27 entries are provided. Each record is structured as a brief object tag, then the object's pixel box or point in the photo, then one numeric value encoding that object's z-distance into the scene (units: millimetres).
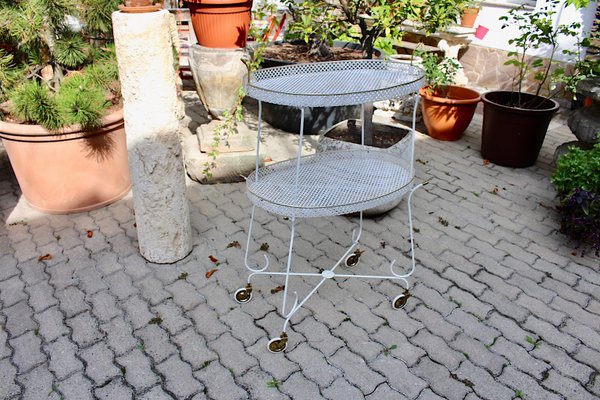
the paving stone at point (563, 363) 2312
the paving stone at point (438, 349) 2365
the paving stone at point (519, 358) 2332
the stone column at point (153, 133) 2480
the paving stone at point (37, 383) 2137
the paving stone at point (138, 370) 2199
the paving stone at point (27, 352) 2285
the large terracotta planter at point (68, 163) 3191
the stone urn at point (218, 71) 4012
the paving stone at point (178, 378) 2174
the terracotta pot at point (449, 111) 4652
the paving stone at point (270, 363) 2281
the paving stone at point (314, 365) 2254
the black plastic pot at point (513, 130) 4164
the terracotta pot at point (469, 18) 5668
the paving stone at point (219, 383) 2158
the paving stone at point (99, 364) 2227
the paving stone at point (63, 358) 2254
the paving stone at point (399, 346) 2375
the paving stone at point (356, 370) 2229
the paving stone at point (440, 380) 2201
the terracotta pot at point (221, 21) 3902
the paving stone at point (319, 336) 2418
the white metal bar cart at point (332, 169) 2211
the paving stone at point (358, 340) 2400
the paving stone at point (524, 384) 2199
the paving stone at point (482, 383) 2203
